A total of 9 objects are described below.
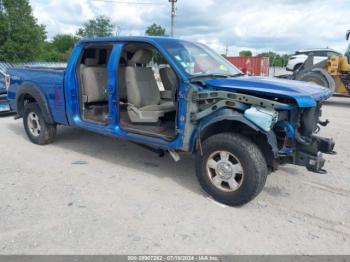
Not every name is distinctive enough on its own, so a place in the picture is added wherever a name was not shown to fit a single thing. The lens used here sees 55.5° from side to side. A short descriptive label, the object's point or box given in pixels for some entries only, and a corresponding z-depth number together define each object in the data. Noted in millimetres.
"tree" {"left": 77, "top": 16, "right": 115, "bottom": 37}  60594
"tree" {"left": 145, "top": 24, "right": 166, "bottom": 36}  47362
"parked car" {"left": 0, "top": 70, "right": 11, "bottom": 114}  9227
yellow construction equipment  11398
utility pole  29381
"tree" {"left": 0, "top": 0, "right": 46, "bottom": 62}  28000
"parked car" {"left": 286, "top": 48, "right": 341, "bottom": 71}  17391
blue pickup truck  3684
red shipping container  25894
